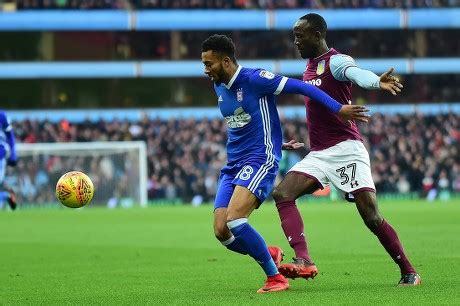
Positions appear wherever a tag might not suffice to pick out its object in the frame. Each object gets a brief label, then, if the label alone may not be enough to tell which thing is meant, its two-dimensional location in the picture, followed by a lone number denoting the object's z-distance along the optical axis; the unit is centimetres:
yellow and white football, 1267
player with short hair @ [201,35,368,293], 1030
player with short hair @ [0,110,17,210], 2344
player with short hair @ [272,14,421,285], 1084
